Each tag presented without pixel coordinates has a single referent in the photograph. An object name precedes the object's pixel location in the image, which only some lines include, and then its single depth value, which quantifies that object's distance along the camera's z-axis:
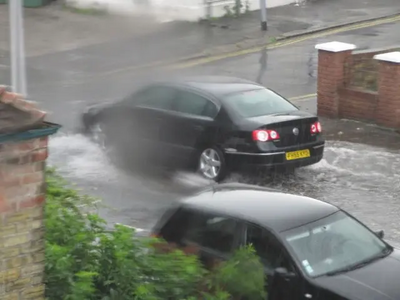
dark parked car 13.95
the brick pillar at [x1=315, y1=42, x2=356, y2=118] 33.12
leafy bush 11.35
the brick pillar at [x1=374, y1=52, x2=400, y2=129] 30.88
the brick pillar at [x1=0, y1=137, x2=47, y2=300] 10.13
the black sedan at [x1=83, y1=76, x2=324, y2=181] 24.58
